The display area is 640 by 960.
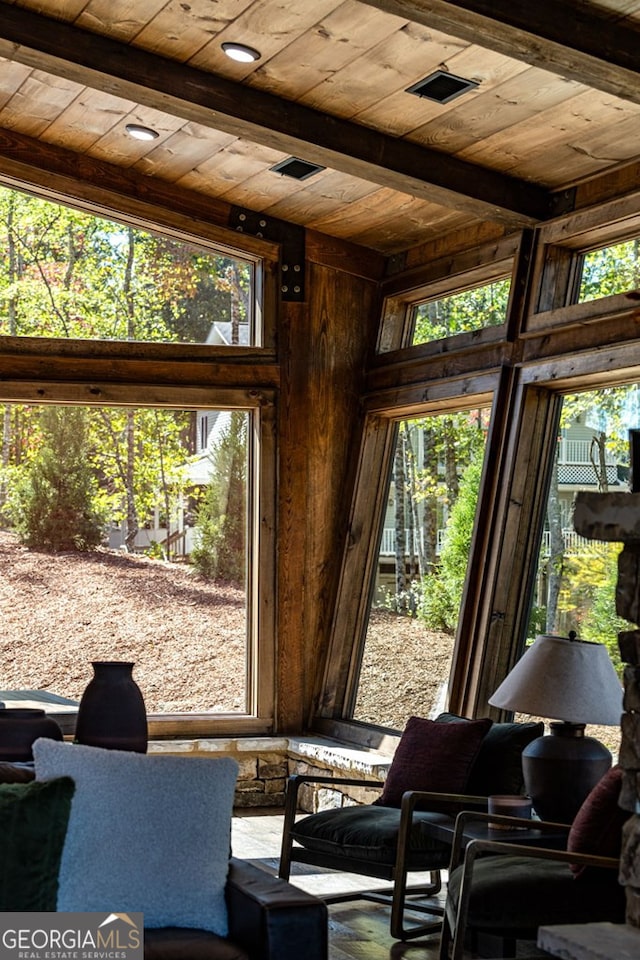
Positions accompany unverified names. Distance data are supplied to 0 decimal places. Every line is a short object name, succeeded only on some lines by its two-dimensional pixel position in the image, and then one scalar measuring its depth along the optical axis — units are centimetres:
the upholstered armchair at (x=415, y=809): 442
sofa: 281
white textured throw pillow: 292
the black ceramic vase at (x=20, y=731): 446
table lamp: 421
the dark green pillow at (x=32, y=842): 280
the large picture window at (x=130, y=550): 679
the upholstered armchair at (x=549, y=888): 356
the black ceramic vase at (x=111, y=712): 493
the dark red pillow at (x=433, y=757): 472
